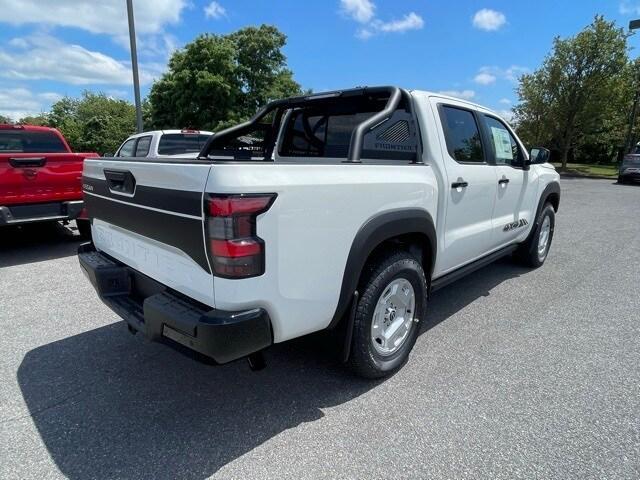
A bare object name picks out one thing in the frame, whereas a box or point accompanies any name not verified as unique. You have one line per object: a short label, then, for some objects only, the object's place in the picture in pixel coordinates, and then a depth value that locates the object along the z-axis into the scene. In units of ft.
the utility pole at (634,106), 84.89
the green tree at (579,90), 78.48
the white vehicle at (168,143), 25.02
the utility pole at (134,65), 29.46
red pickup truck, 16.55
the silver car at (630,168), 67.87
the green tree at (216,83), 84.23
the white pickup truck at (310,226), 6.10
